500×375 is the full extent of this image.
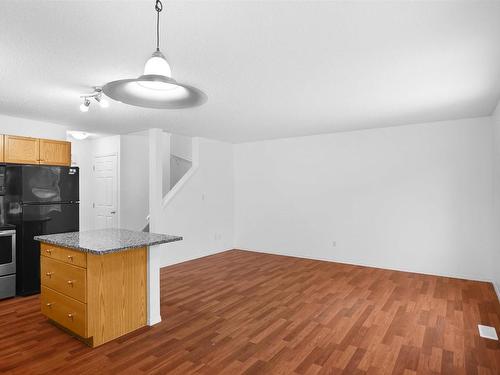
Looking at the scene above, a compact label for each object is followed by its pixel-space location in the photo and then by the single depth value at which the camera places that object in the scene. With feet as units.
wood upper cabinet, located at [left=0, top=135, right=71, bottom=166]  13.06
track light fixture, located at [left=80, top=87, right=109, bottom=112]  10.32
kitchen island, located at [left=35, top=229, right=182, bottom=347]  8.57
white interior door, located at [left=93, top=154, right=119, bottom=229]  20.38
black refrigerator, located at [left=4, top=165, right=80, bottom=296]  12.97
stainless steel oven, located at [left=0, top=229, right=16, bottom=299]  12.31
